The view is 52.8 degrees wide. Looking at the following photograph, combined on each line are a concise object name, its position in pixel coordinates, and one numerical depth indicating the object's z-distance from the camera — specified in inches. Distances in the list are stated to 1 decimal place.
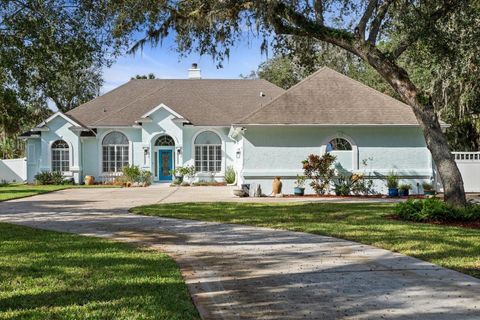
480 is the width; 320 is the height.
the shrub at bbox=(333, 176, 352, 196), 837.8
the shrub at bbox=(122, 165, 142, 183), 1121.4
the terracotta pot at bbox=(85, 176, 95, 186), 1170.0
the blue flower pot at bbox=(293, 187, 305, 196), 842.2
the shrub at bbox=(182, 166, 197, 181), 1154.7
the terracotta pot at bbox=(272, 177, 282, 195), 829.2
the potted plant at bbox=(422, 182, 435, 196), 826.2
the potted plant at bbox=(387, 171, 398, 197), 836.0
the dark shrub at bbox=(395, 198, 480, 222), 476.5
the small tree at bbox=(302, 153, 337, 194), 837.2
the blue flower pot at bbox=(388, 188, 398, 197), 835.4
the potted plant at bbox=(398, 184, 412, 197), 845.4
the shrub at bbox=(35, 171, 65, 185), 1176.8
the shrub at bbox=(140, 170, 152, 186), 1144.8
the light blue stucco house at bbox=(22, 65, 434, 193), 856.9
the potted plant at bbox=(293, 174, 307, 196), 842.8
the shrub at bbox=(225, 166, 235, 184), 1155.3
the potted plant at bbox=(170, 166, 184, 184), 1143.0
